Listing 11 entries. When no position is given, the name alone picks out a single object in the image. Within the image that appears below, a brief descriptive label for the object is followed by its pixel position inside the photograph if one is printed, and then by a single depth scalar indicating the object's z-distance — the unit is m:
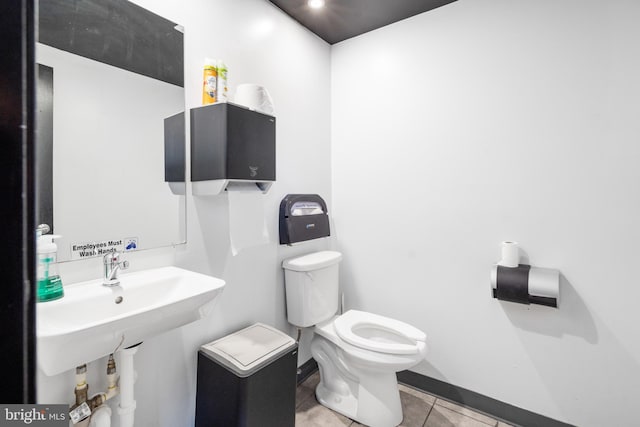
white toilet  1.56
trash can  1.22
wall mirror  1.01
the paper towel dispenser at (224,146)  1.30
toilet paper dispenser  1.46
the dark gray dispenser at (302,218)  1.86
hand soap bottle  0.90
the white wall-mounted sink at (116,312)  0.77
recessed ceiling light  1.78
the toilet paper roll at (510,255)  1.58
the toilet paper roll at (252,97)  1.46
